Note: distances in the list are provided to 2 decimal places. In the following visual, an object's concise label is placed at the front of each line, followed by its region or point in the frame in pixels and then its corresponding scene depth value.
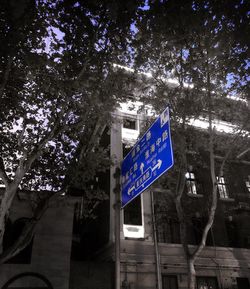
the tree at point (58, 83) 7.49
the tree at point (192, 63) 5.57
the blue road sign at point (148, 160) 5.43
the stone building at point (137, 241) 12.22
